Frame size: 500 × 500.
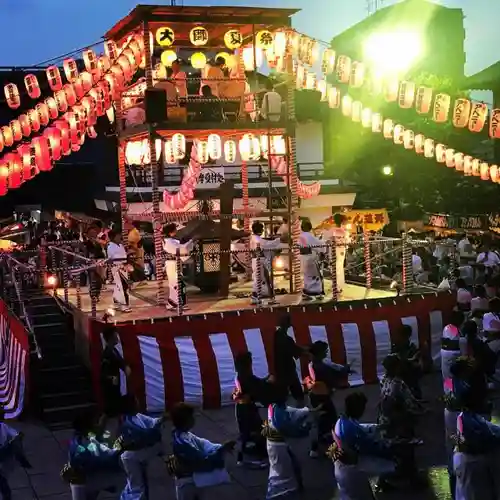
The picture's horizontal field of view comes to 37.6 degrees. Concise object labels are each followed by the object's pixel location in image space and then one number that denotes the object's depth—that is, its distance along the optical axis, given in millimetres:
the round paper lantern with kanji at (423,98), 17422
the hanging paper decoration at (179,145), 16141
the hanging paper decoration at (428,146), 19766
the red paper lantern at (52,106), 17922
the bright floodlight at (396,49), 35375
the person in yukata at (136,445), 7812
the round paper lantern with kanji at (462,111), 17516
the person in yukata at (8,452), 7859
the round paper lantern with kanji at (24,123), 17766
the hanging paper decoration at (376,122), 19094
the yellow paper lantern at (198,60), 18266
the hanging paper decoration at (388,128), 19422
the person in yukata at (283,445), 8188
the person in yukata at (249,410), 9336
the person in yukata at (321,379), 9648
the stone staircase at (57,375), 12008
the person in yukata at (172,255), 13914
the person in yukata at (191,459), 7074
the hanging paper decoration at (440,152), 19797
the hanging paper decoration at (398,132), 19484
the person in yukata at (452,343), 11586
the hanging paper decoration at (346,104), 18969
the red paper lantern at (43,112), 17922
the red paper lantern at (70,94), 17969
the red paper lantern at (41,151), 17031
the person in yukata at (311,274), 14594
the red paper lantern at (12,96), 18375
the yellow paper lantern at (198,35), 16875
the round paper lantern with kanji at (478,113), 17578
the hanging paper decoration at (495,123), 17891
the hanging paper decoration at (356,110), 18953
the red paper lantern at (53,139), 17123
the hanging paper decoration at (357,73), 17562
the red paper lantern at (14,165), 17130
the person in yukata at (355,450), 6984
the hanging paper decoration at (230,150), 17109
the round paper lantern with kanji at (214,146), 16562
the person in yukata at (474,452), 7055
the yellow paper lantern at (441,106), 17422
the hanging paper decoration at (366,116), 19031
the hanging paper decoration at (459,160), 19797
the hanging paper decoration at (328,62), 17406
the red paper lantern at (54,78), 18594
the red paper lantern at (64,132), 17294
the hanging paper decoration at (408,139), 19641
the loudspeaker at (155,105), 14664
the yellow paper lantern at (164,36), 16391
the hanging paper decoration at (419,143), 19906
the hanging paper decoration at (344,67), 17547
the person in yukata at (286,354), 10508
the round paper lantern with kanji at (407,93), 17484
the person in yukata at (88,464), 7180
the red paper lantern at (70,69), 18234
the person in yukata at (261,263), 14203
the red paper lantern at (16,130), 17609
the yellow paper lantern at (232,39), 16969
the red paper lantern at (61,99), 17938
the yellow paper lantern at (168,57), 18188
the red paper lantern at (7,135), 17625
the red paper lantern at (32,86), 18172
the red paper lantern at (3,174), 17219
